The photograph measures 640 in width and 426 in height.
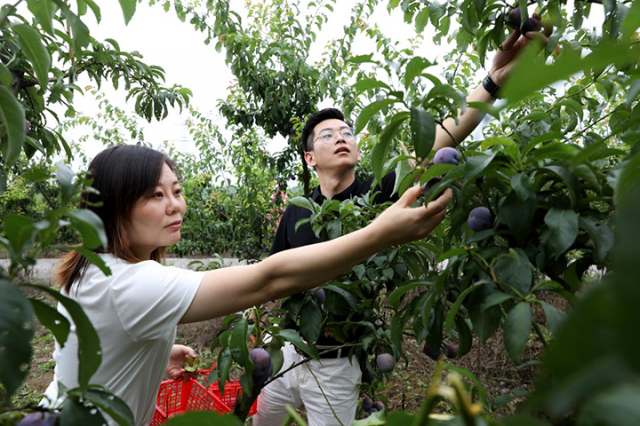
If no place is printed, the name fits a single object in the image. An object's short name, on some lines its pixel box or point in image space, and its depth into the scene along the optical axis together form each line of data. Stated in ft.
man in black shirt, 6.14
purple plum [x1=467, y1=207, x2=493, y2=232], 2.48
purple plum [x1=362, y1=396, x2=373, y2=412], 6.19
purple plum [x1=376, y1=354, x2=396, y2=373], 4.75
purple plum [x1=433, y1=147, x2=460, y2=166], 2.59
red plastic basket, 6.07
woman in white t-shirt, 3.14
